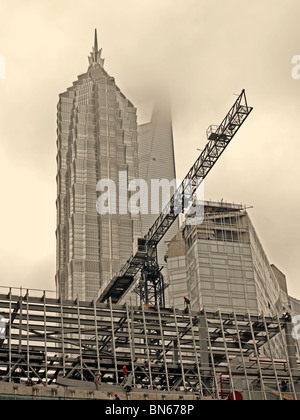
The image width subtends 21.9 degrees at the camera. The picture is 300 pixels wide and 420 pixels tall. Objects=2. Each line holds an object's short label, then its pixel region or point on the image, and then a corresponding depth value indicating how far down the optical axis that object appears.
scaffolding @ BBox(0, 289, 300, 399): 61.59
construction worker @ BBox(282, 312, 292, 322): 73.31
